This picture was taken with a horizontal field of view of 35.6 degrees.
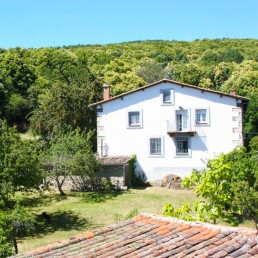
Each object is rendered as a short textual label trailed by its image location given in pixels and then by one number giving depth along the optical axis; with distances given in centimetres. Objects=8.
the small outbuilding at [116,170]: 3097
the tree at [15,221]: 1502
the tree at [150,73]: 6856
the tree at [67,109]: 3869
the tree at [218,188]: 1344
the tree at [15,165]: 2022
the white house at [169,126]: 3172
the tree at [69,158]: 2805
